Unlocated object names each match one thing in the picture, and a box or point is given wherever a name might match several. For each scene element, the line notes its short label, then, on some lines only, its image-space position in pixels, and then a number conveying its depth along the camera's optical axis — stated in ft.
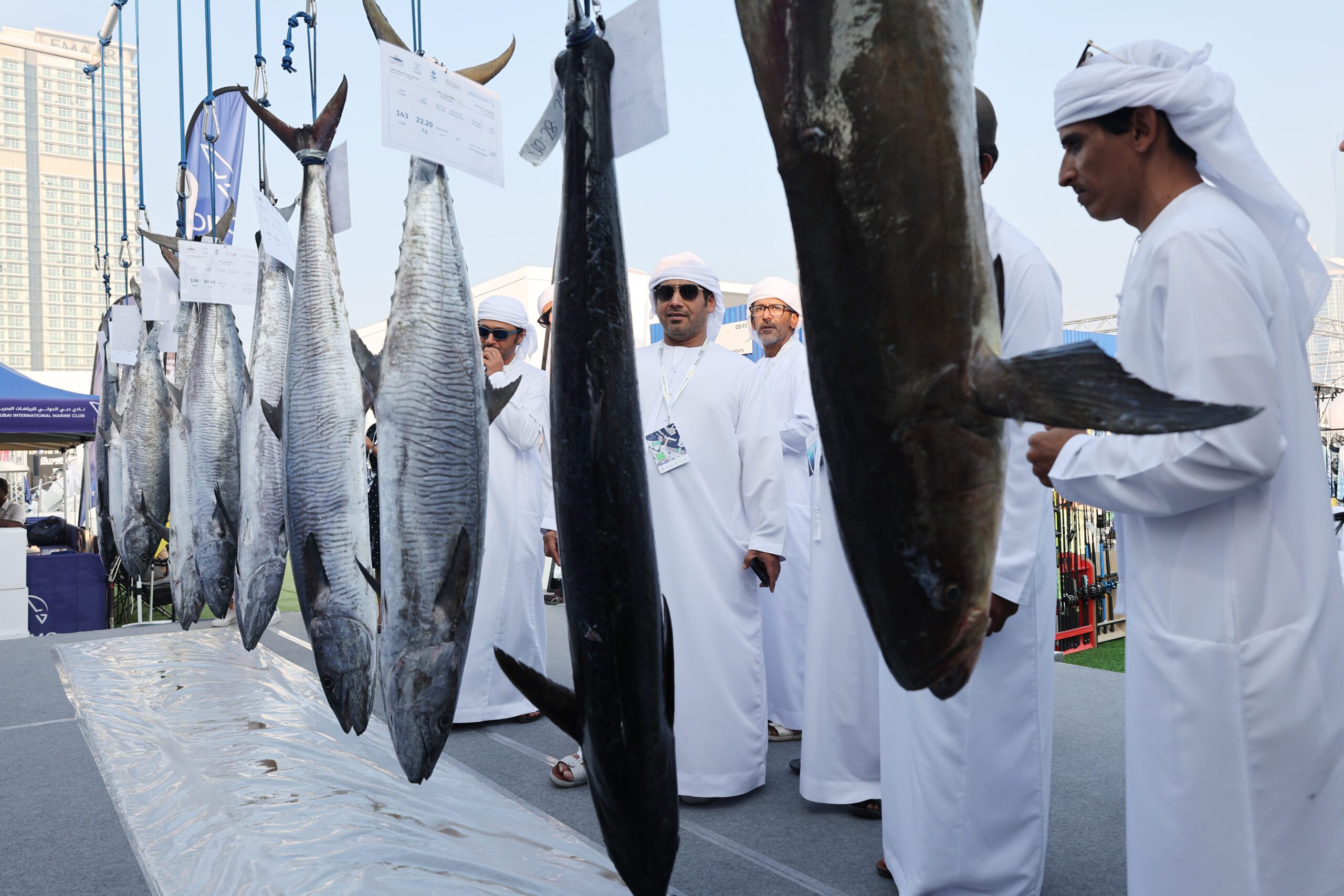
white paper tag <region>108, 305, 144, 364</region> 11.49
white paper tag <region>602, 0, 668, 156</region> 3.40
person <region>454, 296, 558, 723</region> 14.34
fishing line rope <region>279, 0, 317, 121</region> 5.87
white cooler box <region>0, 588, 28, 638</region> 23.89
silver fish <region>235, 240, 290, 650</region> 6.38
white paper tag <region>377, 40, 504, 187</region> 4.01
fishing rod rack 23.31
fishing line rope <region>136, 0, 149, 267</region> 13.07
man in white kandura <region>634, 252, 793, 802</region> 10.85
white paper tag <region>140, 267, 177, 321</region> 10.02
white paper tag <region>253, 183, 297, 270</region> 6.20
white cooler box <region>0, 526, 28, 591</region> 23.53
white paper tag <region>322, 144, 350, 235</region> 5.84
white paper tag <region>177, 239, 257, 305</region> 7.36
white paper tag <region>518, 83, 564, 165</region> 4.17
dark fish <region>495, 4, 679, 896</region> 3.21
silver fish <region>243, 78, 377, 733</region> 5.09
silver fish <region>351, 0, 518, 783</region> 4.27
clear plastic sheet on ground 7.88
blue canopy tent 25.46
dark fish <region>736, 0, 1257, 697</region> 2.04
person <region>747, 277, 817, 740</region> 14.23
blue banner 13.35
